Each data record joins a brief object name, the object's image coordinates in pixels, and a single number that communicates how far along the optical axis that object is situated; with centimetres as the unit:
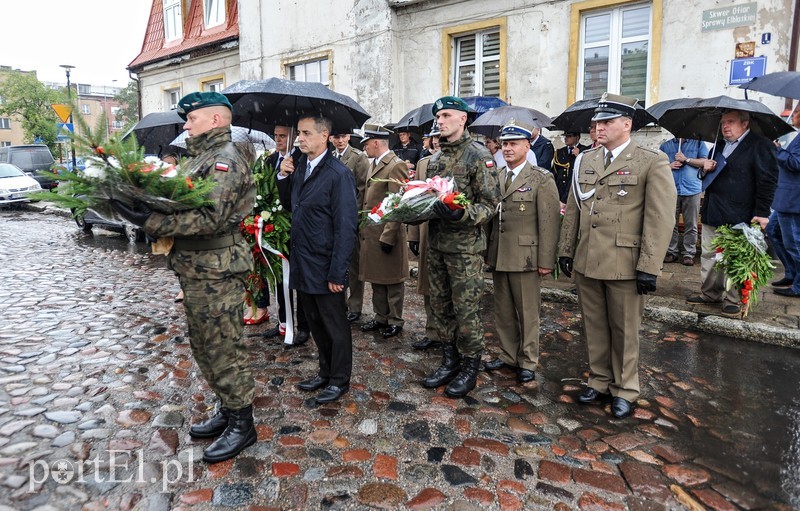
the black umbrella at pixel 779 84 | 486
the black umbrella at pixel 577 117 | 684
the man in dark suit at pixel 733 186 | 551
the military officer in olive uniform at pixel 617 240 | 362
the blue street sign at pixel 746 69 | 785
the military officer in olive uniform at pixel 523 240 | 435
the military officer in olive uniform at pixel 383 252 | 545
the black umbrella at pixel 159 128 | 805
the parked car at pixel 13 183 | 1834
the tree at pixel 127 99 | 5341
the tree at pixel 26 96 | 4412
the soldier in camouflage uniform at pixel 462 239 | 402
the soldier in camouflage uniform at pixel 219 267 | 310
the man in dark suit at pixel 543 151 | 841
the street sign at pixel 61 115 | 1037
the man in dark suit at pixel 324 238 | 380
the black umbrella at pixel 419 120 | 888
